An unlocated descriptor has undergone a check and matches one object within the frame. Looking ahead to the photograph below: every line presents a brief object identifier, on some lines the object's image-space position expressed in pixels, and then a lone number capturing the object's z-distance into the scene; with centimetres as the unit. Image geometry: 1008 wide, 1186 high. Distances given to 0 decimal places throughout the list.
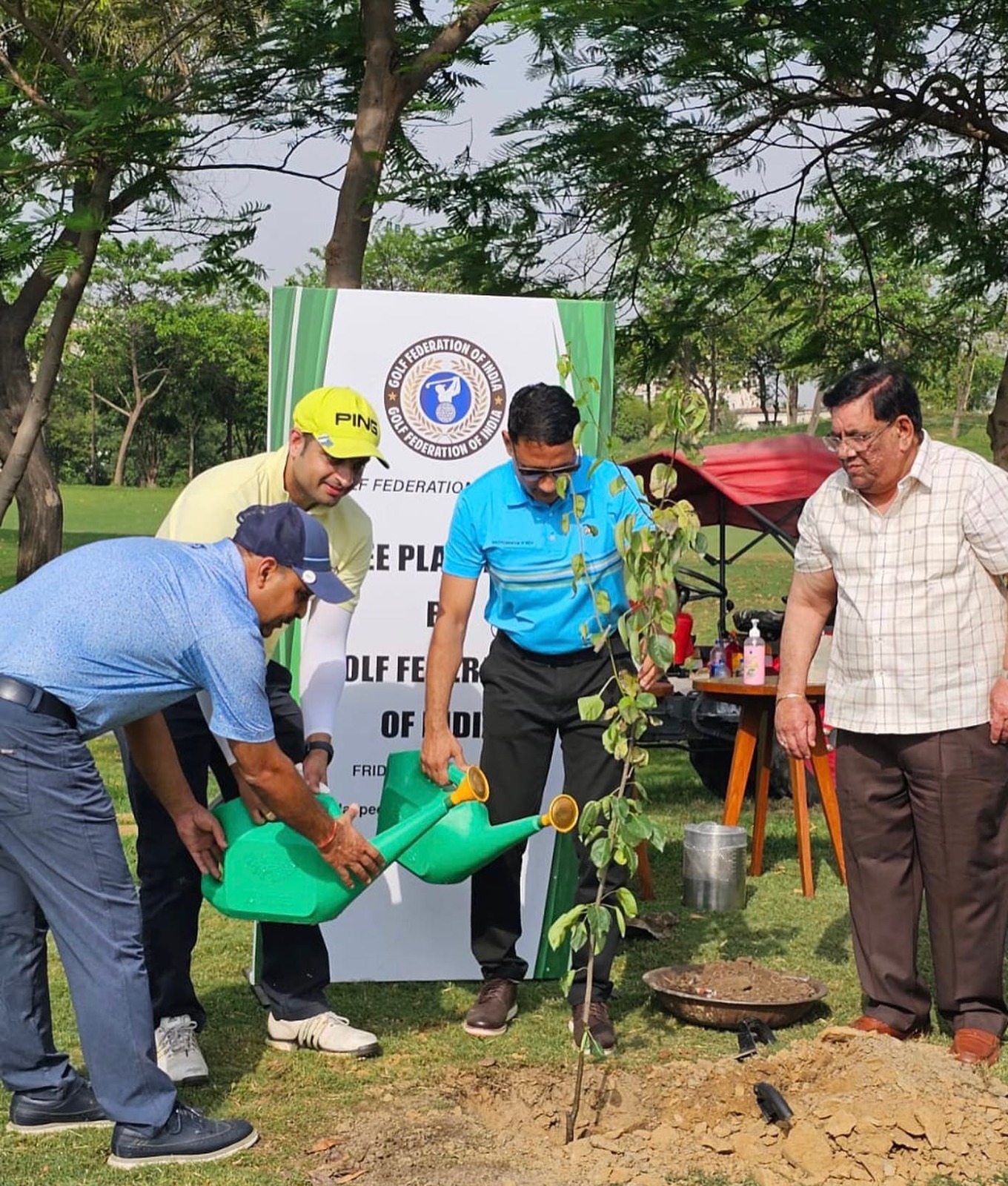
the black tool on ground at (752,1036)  443
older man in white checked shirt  441
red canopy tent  962
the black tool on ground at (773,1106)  379
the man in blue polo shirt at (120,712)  339
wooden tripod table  687
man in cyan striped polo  454
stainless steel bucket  631
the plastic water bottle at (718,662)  793
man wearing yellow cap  421
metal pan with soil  475
